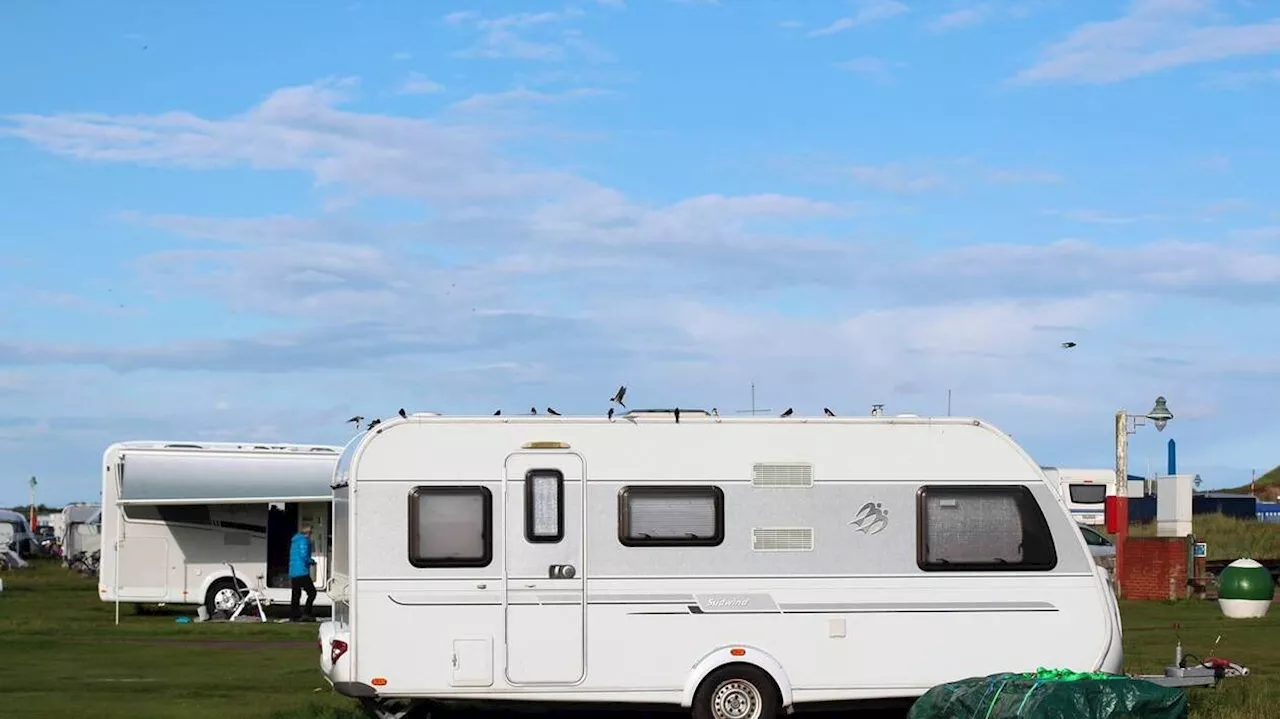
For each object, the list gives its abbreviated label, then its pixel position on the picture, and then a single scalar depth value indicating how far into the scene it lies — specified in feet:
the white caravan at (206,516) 87.10
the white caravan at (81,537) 156.56
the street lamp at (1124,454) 105.98
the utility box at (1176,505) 112.57
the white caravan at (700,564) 44.91
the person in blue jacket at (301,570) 83.10
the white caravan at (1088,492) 123.24
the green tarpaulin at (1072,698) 36.58
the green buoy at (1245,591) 91.56
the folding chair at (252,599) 89.51
